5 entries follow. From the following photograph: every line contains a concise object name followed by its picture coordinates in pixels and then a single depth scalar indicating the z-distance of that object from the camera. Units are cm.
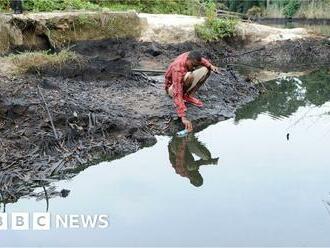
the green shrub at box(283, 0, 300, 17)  3559
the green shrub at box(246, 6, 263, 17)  3891
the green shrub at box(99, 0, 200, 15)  1780
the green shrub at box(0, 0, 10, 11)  1404
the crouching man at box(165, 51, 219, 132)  792
